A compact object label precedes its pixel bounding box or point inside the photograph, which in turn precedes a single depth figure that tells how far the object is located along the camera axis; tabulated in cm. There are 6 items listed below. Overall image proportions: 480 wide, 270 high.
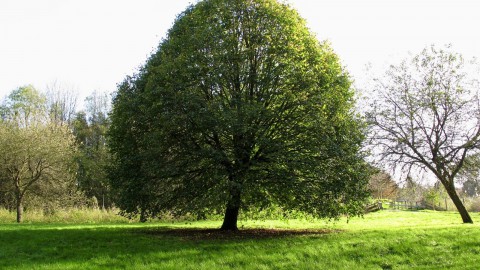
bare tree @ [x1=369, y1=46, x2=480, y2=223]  2497
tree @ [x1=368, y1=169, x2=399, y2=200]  2647
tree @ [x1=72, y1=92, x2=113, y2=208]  4066
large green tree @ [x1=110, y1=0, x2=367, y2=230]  1420
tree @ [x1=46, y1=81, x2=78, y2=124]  5535
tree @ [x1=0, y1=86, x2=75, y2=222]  2806
